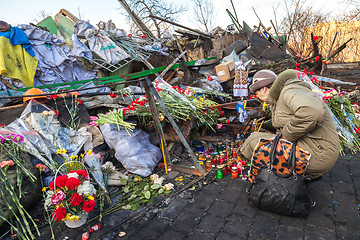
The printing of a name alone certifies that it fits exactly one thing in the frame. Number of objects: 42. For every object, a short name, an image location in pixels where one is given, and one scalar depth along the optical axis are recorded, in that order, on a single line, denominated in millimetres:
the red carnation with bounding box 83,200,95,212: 2586
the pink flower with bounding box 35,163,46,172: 3209
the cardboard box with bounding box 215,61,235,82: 7230
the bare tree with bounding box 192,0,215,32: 23303
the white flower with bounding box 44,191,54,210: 2672
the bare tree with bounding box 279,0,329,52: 13618
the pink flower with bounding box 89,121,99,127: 4179
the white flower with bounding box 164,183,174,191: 3373
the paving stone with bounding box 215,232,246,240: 2380
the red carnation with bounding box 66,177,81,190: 2553
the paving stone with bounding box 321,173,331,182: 3346
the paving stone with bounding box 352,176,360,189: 3110
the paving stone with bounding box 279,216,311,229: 2456
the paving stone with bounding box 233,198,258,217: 2721
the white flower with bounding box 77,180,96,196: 2675
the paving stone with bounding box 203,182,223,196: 3240
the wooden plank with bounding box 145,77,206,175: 3526
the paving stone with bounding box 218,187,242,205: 3045
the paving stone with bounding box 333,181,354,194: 3028
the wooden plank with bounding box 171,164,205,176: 3742
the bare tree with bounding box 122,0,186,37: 19672
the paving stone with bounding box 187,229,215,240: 2416
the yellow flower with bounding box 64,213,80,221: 2535
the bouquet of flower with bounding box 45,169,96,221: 2490
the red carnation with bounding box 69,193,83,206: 2552
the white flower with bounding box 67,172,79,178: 2703
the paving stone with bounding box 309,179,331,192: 3107
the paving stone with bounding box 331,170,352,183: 3326
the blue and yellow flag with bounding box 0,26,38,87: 5535
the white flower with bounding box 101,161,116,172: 3636
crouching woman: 2170
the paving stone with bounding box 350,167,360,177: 3447
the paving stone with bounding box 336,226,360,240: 2230
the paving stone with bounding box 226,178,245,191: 3327
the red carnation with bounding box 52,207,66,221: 2453
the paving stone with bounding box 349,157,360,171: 3715
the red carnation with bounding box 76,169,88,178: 2793
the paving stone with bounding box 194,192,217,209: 2959
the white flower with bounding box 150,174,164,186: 3587
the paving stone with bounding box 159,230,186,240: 2449
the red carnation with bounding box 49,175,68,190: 2533
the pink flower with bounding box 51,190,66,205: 2429
